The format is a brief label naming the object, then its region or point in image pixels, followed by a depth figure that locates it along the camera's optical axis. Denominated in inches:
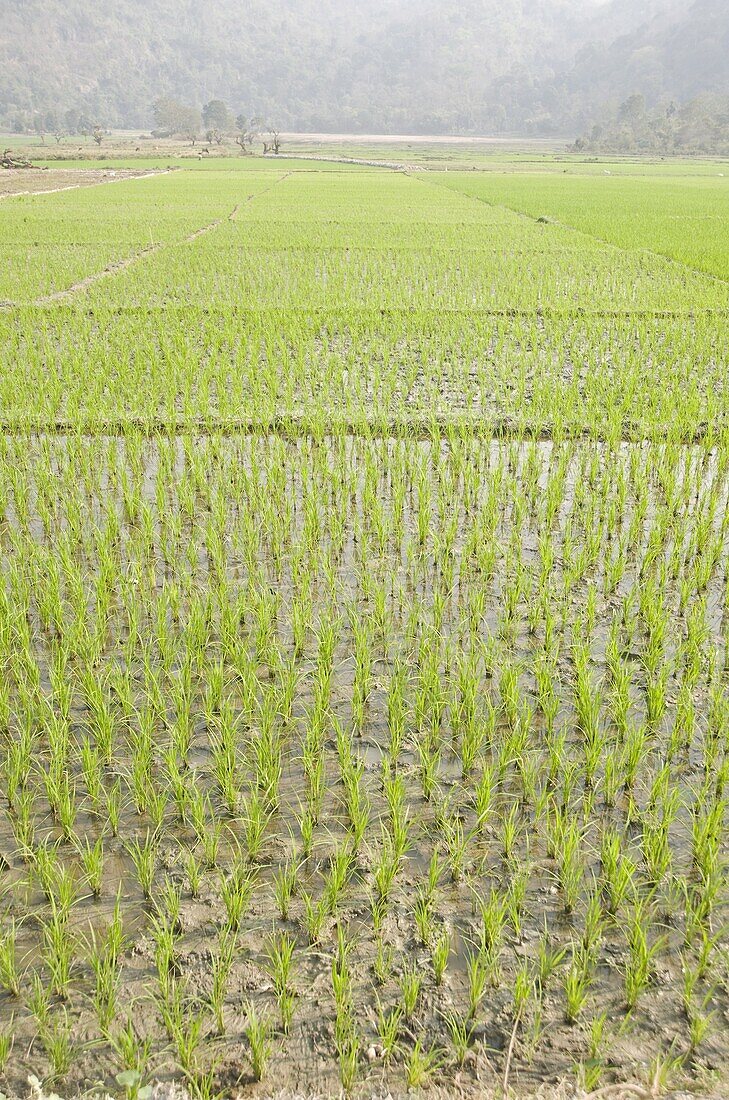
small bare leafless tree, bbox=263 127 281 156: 2140.7
